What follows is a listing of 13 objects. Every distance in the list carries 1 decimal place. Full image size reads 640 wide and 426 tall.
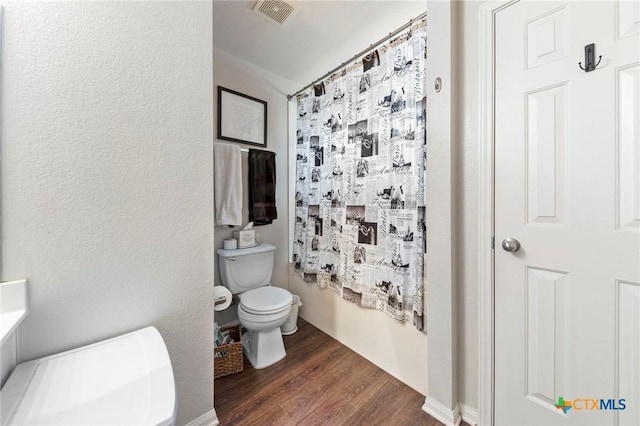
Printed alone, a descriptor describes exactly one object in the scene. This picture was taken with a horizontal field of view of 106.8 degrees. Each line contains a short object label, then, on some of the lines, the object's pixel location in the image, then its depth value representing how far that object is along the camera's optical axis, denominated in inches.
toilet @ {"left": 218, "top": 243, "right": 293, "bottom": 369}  62.1
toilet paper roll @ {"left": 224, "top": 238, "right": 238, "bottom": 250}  73.6
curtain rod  53.2
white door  31.5
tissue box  76.0
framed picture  75.7
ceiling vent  57.3
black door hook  33.1
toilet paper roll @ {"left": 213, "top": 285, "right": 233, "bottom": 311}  58.2
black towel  79.8
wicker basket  58.7
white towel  71.7
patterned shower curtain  53.6
